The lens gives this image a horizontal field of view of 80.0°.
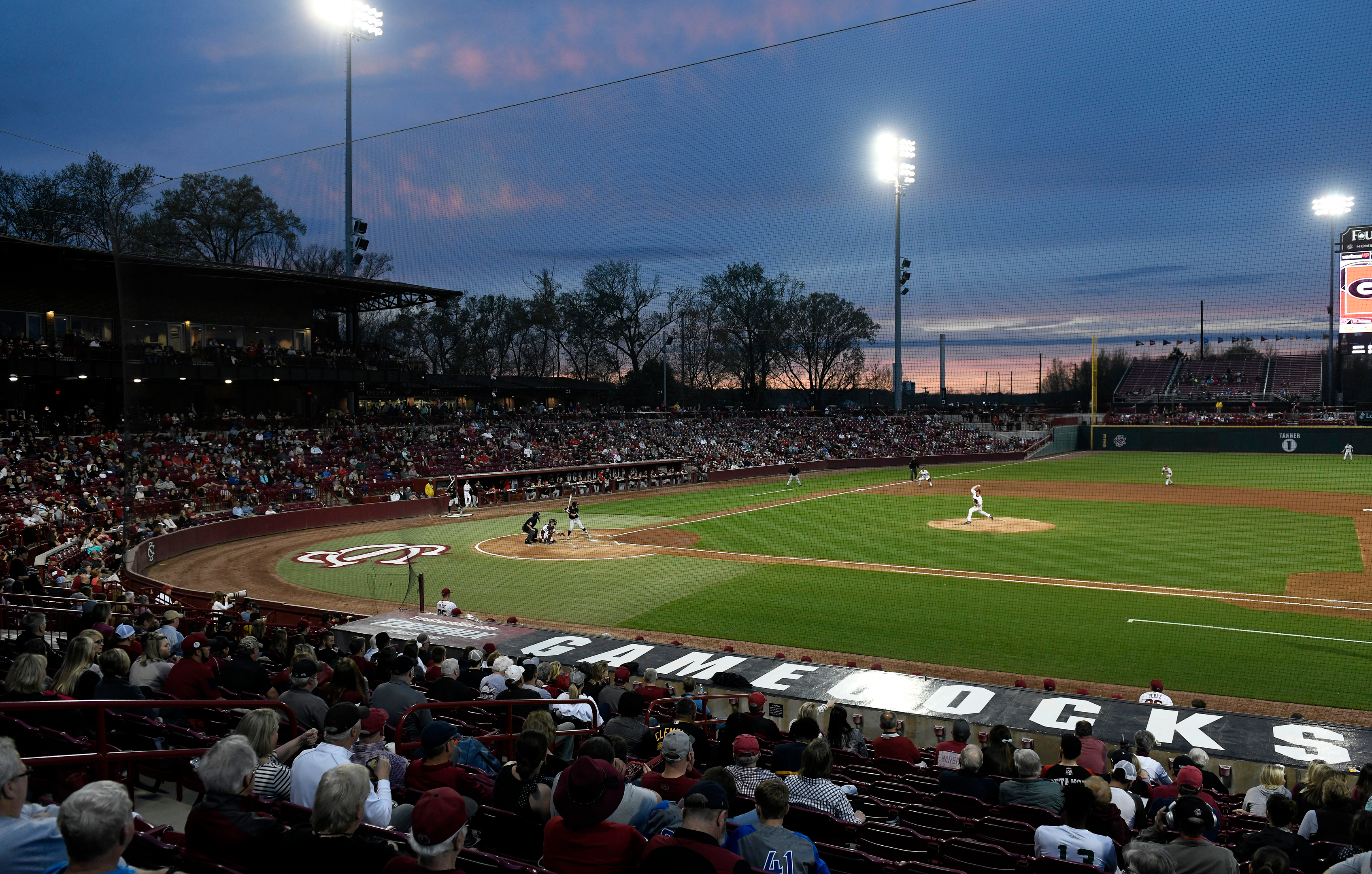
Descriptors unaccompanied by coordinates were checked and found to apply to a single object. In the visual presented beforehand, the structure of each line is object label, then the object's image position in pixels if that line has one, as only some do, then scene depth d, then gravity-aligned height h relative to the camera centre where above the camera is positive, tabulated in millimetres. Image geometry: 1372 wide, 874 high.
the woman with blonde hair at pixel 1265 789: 6586 -3105
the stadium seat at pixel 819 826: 5293 -2770
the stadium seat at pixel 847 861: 4785 -2689
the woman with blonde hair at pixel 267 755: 4836 -2098
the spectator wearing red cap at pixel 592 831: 3969 -2088
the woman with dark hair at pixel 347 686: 6953 -2392
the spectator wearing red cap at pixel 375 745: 5543 -2338
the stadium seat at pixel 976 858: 5223 -2919
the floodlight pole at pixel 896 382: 60938 +2082
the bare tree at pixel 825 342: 77438 +6483
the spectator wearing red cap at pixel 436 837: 3451 -1820
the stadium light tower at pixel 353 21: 37812 +18091
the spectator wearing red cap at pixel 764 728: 8586 -3390
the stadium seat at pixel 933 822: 5852 -3035
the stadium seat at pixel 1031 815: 5996 -3028
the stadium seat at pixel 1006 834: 5730 -3048
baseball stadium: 4832 -3103
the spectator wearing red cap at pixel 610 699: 8992 -3277
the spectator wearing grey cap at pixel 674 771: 5270 -2361
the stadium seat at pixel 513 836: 4715 -2494
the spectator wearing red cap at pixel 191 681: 7977 -2703
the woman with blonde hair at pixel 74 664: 7270 -2329
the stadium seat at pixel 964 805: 6395 -3137
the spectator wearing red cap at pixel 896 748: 8461 -3547
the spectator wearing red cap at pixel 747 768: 5855 -2617
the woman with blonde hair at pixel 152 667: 8469 -2732
